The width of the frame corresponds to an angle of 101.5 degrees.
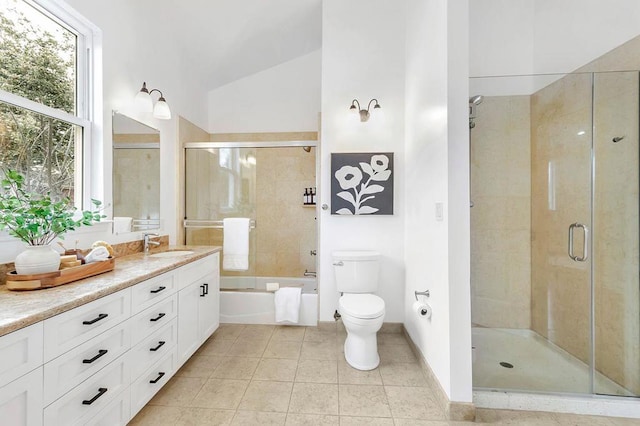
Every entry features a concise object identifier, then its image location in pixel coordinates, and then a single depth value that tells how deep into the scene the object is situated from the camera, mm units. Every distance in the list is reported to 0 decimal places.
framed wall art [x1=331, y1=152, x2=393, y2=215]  2479
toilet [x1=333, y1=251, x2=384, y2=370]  1873
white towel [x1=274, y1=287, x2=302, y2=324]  2539
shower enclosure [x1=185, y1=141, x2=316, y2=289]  2854
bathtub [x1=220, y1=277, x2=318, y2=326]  2596
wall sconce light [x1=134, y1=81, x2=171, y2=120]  2010
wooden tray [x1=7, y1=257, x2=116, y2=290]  1138
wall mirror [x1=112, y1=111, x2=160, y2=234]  1951
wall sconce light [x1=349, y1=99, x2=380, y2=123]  2443
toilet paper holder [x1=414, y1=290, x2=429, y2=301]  1797
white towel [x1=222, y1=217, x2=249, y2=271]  2705
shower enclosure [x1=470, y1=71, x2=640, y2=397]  1630
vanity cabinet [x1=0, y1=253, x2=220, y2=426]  863
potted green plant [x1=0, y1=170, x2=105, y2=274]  1144
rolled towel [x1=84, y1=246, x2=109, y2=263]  1428
